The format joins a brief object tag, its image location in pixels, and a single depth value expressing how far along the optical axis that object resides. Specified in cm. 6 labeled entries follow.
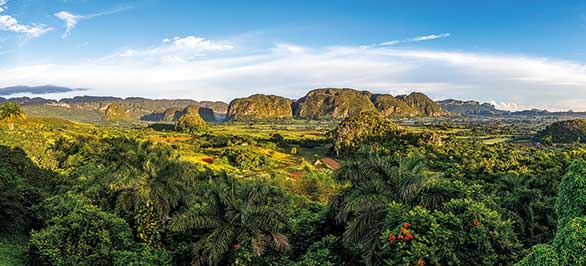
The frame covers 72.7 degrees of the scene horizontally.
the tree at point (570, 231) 651
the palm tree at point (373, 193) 1273
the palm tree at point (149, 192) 1820
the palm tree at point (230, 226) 1384
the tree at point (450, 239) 1076
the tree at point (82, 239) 1588
